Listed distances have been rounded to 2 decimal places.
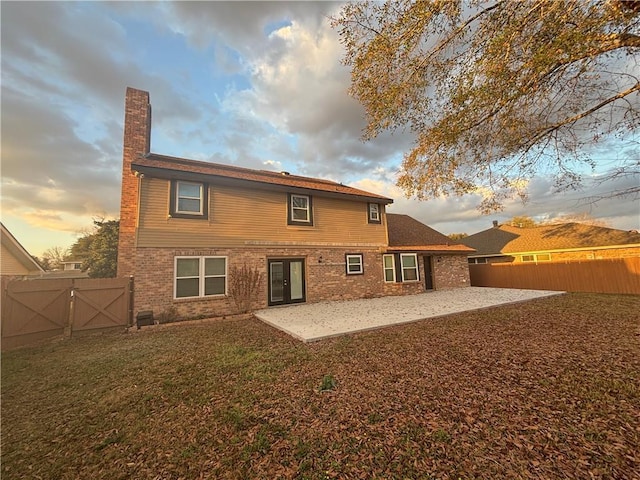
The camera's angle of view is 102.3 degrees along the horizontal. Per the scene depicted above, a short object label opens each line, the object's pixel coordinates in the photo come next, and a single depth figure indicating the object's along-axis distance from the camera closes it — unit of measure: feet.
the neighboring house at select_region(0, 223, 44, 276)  40.04
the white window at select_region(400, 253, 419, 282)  48.16
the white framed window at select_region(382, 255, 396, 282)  47.24
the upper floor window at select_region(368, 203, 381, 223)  47.32
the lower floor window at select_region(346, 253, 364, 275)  43.70
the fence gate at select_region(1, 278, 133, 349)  23.63
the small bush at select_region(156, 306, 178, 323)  29.68
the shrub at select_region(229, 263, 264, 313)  33.96
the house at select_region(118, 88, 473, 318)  30.63
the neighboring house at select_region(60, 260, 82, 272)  123.20
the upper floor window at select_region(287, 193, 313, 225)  39.80
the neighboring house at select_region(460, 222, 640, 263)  61.41
